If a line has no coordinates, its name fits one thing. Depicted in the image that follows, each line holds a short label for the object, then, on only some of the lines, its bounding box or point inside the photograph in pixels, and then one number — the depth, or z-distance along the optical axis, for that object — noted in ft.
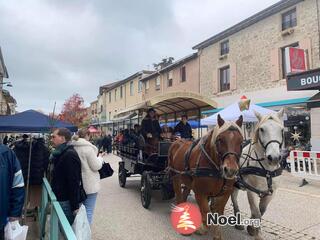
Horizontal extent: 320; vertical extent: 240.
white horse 13.19
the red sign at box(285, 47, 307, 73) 44.88
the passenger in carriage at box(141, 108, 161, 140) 23.74
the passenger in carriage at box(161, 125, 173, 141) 23.89
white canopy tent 34.32
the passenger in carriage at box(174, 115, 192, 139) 25.38
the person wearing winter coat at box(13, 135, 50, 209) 17.25
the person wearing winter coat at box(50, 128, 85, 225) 12.33
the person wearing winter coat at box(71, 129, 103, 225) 13.58
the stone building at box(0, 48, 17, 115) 75.32
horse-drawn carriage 20.65
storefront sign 33.68
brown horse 11.89
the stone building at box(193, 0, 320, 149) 46.06
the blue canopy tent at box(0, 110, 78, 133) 21.94
